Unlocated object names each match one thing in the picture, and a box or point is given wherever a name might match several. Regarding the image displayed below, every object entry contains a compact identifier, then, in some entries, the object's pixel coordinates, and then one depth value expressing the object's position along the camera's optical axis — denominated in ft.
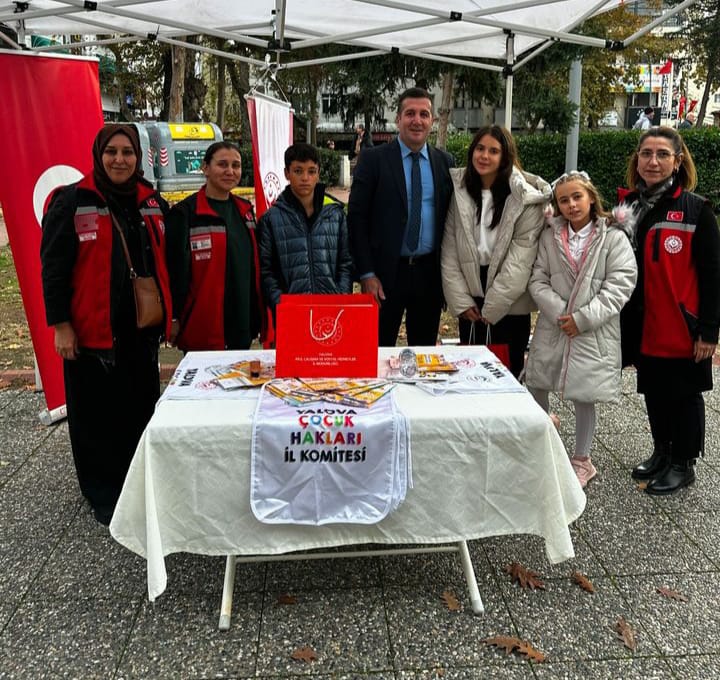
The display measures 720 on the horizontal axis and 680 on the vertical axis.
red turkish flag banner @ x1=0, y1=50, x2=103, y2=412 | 13.10
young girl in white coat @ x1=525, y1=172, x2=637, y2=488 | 10.78
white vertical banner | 18.53
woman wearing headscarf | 9.64
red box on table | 8.34
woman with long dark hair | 11.52
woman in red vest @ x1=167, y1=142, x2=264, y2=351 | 11.00
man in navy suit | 12.33
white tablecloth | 7.60
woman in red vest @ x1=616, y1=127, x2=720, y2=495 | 10.80
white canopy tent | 13.58
